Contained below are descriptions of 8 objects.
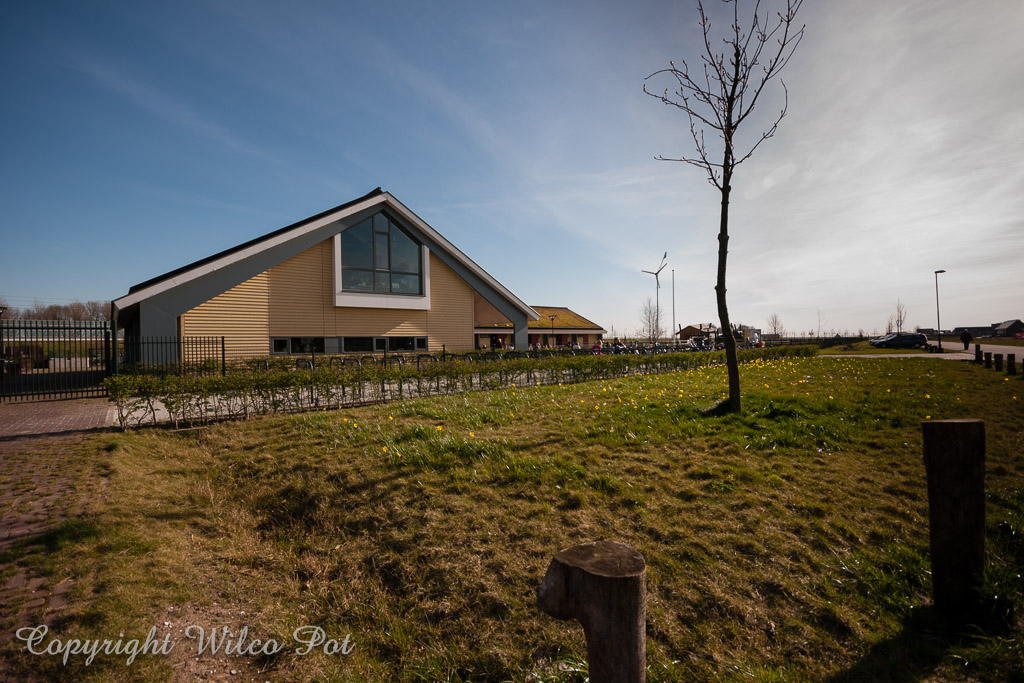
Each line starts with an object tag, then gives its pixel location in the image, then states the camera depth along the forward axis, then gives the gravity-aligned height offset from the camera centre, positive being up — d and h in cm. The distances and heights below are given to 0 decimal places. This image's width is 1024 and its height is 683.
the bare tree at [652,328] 6396 +283
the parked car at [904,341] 3925 +3
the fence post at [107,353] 1490 +15
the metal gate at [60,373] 1312 -3
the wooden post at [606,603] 169 -99
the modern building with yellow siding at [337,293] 1748 +273
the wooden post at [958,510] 276 -106
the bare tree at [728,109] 834 +442
